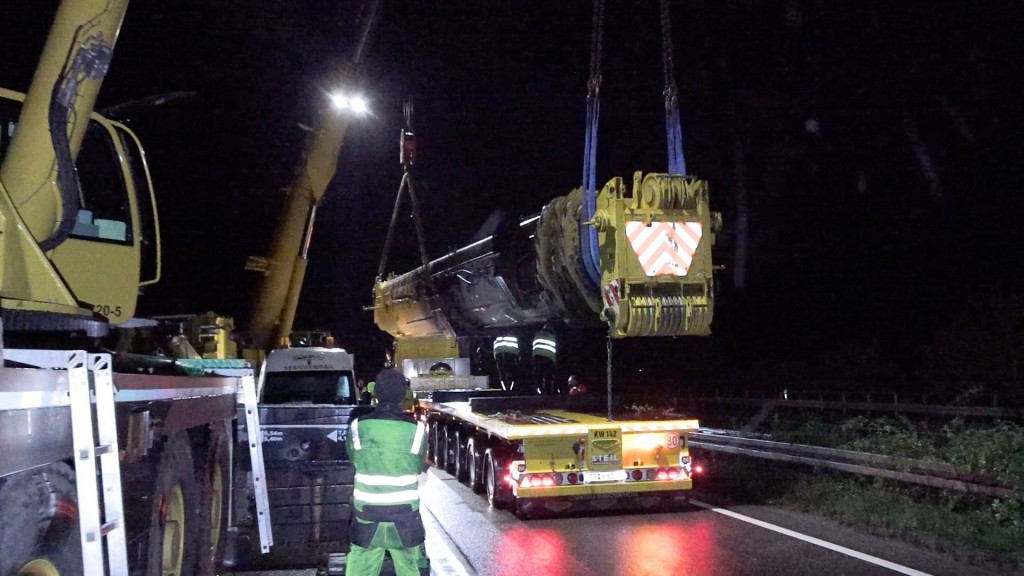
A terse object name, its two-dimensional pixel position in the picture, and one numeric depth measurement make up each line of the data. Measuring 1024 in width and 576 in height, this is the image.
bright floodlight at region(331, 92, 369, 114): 21.69
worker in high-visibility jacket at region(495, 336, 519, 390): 16.34
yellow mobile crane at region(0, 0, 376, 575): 3.26
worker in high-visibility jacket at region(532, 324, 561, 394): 14.38
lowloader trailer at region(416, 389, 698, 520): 11.11
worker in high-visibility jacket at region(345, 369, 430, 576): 5.58
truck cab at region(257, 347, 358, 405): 13.98
